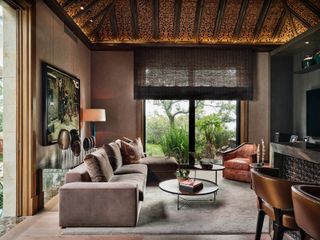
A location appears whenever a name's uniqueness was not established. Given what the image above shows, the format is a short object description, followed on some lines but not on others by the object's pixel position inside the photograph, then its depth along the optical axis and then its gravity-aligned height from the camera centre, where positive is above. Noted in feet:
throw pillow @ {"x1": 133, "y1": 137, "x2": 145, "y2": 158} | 17.94 -1.96
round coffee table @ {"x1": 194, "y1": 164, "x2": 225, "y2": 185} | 15.49 -3.04
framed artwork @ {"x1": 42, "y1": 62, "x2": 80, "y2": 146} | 12.54 +0.93
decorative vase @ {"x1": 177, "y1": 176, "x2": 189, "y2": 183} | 12.32 -2.90
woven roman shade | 21.49 +3.77
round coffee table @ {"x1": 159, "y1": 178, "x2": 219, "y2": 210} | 11.42 -3.29
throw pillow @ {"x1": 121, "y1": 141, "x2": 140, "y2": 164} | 16.02 -2.19
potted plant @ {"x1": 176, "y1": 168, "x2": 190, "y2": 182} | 12.38 -2.74
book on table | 11.56 -3.08
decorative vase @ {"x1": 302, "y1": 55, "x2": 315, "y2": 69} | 16.59 +3.67
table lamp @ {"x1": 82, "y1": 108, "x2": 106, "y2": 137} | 18.30 +0.25
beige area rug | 9.65 -4.18
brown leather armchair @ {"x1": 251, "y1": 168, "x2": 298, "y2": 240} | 5.83 -1.89
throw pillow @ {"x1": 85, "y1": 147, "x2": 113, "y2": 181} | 10.63 -1.88
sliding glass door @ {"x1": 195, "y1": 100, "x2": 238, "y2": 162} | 22.36 -0.58
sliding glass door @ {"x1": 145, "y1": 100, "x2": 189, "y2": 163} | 22.36 -0.41
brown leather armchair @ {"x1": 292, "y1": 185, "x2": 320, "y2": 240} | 4.08 -1.55
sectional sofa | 9.61 -3.20
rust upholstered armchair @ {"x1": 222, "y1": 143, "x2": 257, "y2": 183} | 17.02 -2.92
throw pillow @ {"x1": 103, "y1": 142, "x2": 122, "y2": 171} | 13.69 -1.99
